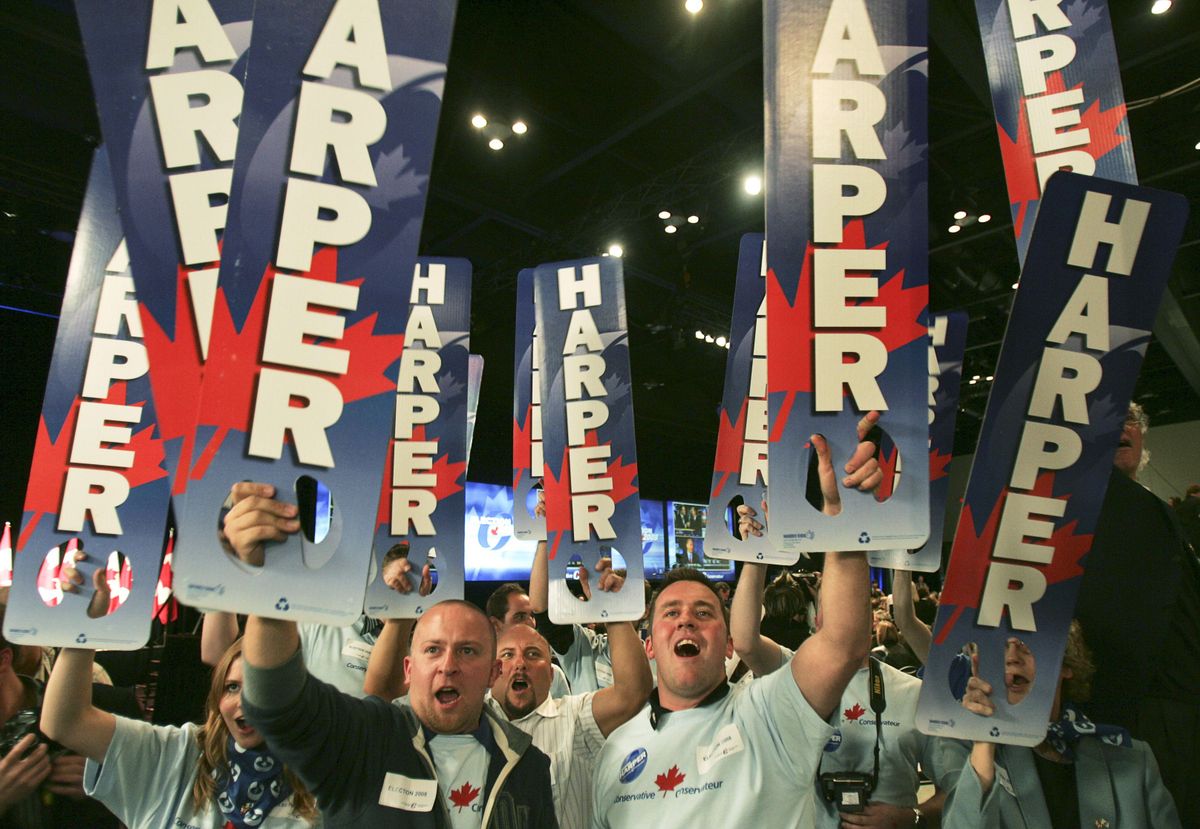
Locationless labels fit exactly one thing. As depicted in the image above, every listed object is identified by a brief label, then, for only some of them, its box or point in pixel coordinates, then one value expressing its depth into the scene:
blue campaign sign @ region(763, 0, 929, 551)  1.55
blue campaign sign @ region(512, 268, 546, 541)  3.58
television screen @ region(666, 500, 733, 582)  14.57
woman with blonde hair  1.89
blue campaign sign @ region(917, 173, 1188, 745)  1.56
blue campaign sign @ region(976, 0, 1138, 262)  1.77
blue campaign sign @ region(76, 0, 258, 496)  1.41
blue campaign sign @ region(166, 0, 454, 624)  1.20
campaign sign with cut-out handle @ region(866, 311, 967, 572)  2.58
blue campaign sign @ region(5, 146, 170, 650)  1.86
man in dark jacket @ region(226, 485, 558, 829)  1.43
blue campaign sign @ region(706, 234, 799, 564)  2.72
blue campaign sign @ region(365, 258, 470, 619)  2.69
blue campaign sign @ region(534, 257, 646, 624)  2.72
